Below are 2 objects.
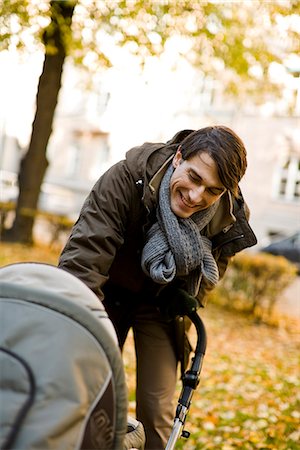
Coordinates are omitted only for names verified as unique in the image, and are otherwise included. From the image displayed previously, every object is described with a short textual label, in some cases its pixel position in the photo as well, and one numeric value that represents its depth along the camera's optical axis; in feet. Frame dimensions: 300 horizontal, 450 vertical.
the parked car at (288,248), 54.03
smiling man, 8.38
